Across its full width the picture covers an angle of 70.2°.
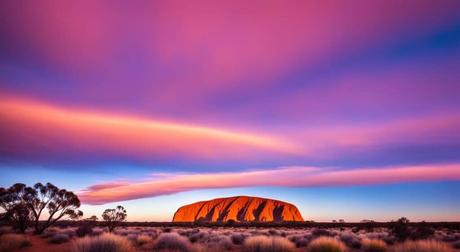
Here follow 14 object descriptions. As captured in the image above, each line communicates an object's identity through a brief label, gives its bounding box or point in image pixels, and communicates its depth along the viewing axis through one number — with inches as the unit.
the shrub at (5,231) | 1154.0
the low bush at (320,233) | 1181.0
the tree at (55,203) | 1238.9
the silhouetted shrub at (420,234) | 882.6
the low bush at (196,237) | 1010.0
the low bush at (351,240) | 828.0
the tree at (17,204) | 1179.0
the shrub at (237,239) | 943.2
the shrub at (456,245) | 850.8
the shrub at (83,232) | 1138.0
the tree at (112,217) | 1713.8
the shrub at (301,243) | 858.9
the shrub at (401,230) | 929.3
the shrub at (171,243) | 686.5
